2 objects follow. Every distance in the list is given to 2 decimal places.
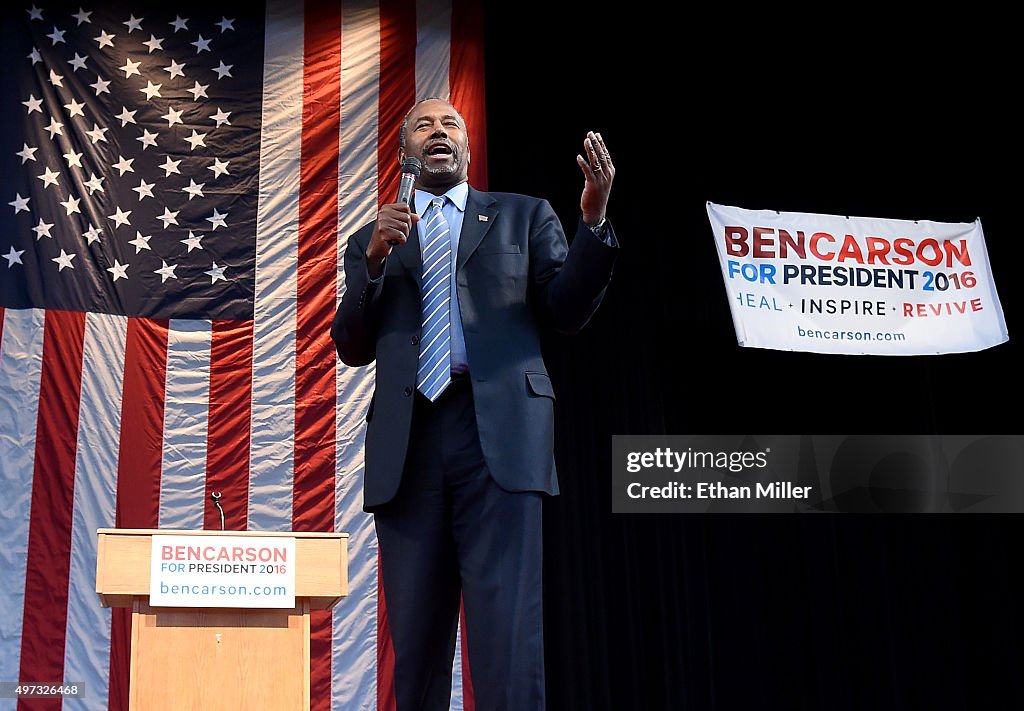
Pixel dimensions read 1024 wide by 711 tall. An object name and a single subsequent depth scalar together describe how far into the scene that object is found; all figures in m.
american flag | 4.32
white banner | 4.95
